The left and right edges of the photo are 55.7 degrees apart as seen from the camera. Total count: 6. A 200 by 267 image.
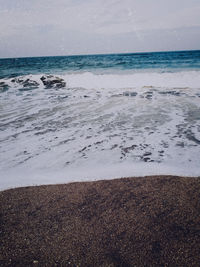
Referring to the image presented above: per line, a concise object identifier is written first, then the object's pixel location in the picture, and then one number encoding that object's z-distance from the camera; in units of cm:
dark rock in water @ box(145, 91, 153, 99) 936
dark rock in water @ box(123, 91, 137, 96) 1041
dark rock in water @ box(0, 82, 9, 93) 1439
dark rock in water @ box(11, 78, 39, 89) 1598
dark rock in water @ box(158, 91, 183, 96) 978
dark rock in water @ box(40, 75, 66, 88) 1513
